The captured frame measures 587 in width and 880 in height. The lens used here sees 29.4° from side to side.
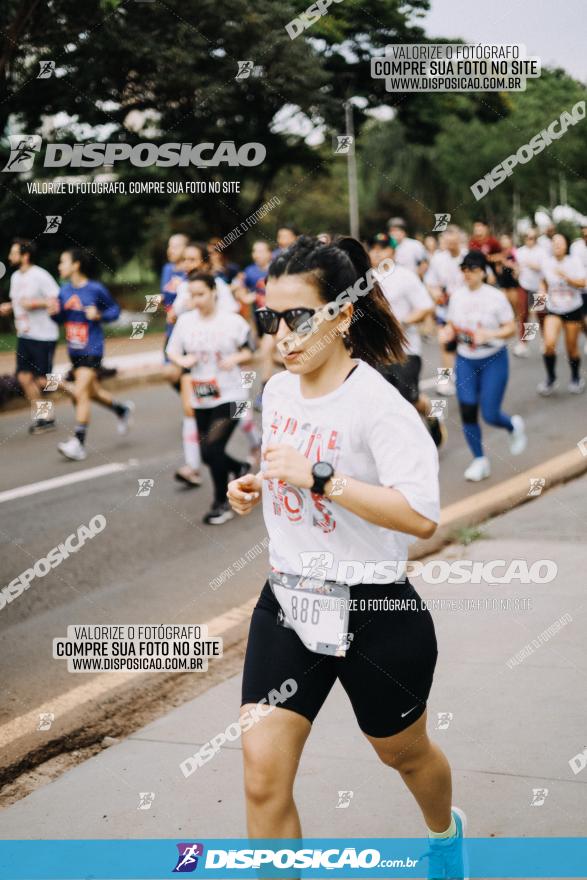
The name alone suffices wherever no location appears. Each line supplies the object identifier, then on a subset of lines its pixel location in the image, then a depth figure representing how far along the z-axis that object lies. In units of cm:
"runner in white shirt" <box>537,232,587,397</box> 1250
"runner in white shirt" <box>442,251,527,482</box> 852
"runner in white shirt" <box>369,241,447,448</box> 917
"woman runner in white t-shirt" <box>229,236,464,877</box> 257
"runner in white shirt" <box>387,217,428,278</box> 1484
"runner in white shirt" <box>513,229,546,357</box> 1628
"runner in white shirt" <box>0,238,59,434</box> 1166
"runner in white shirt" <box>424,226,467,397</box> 1345
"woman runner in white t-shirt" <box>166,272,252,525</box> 774
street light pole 978
